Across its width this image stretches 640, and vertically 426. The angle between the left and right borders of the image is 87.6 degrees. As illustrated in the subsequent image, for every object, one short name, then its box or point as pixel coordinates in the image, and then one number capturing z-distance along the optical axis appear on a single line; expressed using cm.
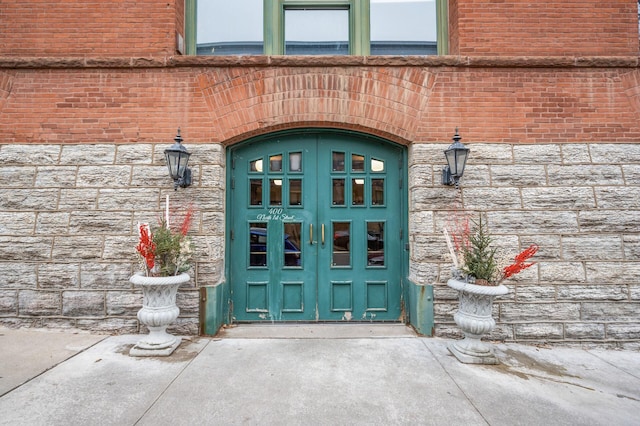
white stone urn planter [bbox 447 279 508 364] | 369
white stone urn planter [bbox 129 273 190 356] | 380
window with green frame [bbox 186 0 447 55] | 505
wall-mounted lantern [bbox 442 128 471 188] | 421
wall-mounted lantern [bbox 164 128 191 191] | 424
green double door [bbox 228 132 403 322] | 488
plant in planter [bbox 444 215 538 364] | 373
